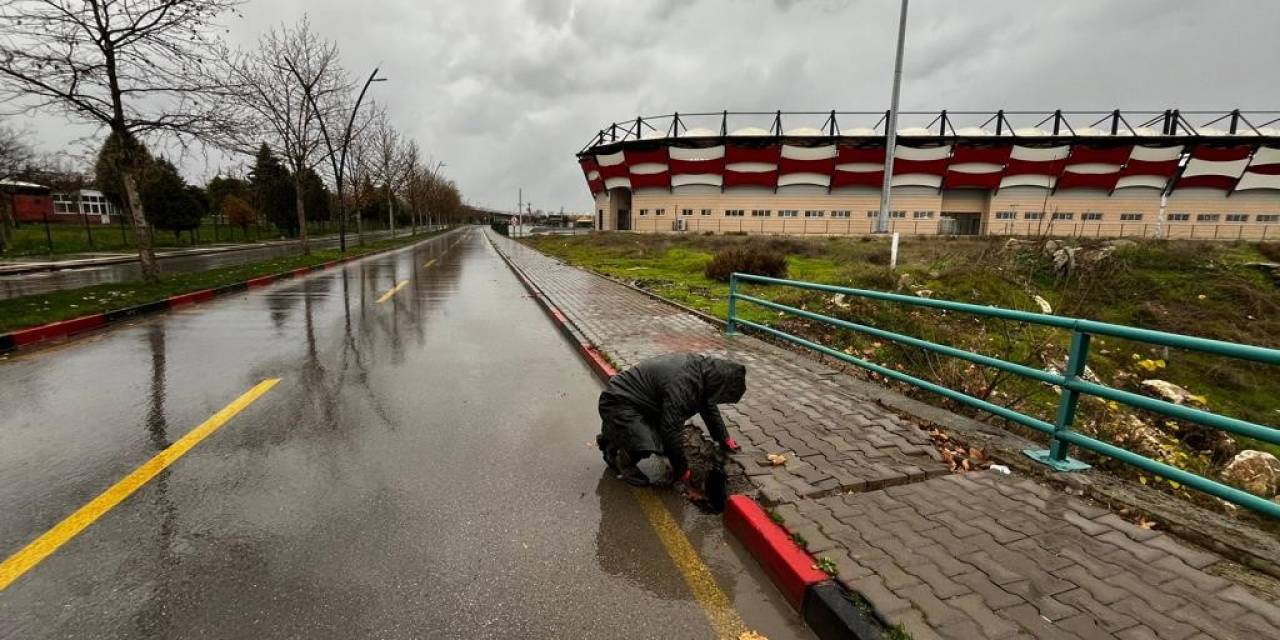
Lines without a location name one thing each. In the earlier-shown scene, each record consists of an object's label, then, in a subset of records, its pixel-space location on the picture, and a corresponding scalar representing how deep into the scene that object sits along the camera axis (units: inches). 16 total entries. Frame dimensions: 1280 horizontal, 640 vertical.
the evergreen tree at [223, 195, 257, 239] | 1739.7
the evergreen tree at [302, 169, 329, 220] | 2152.7
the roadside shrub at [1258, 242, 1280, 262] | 800.9
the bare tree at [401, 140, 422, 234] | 1742.1
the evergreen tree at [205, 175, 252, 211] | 2176.4
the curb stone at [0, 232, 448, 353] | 283.4
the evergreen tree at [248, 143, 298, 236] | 1929.1
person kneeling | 134.6
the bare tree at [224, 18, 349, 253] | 887.7
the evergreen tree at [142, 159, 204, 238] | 1396.4
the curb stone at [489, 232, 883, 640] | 89.8
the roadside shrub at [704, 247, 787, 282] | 613.0
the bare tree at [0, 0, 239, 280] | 411.8
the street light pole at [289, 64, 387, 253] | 983.4
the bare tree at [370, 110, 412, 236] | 1462.8
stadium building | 2076.8
